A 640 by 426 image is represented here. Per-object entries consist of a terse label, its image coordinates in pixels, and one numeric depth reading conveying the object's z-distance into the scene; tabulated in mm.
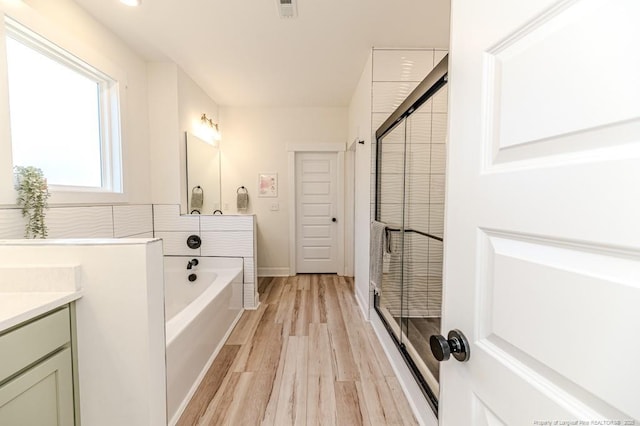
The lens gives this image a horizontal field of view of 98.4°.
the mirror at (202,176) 2990
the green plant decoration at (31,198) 1468
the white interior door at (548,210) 331
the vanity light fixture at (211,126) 3336
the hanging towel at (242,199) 3992
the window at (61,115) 1560
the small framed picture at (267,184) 4066
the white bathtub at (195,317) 1501
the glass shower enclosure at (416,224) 1574
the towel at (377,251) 2201
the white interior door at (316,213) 4156
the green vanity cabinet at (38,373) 826
